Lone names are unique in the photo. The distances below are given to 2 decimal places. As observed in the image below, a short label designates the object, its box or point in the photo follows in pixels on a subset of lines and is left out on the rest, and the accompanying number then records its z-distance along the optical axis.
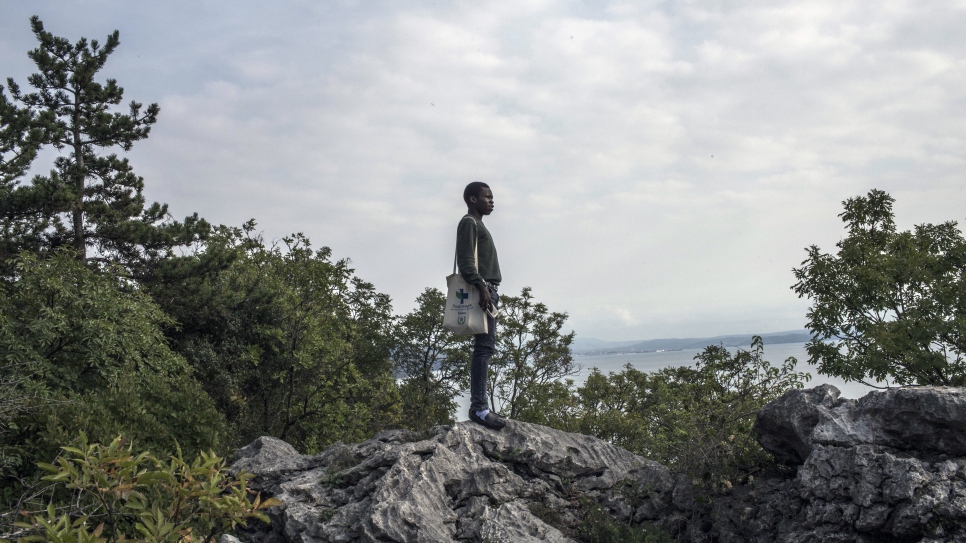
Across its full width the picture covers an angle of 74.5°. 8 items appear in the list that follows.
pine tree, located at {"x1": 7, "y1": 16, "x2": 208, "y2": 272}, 15.77
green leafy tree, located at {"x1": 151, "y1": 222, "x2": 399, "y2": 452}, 15.94
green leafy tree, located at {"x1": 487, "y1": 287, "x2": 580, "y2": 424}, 23.30
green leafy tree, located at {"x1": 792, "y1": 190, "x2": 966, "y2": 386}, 17.09
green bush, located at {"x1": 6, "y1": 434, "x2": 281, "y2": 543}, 4.45
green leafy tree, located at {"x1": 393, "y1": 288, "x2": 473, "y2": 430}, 24.95
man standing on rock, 7.06
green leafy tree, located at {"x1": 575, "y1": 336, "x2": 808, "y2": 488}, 6.39
